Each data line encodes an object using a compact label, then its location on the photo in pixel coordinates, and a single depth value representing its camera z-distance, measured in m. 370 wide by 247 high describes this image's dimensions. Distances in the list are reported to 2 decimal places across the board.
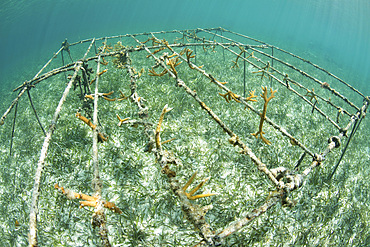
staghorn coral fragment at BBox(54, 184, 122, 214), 1.29
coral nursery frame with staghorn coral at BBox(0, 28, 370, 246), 2.07
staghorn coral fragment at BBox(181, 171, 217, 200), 1.54
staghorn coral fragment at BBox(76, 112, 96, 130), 2.18
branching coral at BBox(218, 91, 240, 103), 3.37
